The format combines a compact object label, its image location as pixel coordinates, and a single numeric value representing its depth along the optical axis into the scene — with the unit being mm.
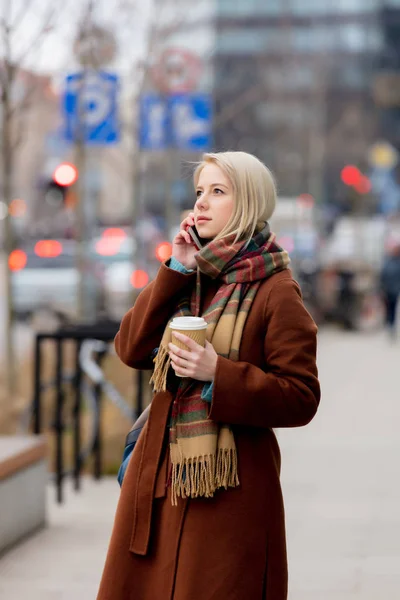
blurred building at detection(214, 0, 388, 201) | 34125
